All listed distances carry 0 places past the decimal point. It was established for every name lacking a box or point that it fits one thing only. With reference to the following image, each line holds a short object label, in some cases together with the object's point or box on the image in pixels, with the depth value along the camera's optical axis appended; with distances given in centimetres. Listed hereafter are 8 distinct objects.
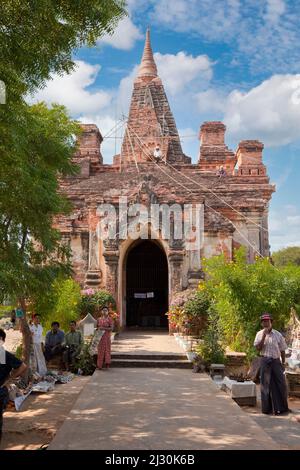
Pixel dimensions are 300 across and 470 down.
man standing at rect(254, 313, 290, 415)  699
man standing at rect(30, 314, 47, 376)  882
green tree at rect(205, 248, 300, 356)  1044
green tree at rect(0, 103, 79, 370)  592
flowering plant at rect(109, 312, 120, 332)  1333
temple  1478
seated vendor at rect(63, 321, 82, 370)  975
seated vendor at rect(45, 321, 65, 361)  985
